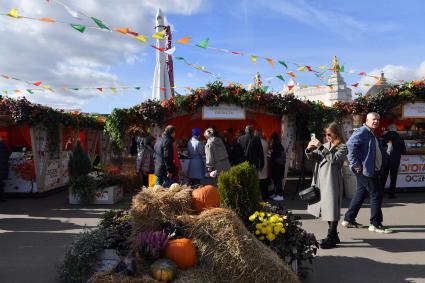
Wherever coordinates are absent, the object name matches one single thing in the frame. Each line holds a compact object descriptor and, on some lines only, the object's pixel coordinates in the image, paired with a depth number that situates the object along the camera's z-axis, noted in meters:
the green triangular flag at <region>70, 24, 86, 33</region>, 8.73
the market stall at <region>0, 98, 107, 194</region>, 10.37
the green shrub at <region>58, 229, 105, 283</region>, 4.03
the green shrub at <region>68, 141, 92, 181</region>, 10.38
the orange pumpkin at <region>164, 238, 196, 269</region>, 3.75
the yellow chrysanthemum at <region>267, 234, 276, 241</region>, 4.12
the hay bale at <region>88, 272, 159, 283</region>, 3.44
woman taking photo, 5.51
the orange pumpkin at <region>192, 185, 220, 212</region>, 4.29
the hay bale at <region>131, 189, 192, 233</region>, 4.07
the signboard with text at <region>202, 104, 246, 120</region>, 10.77
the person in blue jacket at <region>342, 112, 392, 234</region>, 6.14
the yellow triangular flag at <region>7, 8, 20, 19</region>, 8.52
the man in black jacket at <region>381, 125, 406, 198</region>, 9.85
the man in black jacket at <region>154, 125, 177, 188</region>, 7.99
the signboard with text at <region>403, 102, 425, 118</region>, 11.07
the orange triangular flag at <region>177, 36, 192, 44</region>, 9.98
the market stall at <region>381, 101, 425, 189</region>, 11.07
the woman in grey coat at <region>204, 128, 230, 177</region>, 8.91
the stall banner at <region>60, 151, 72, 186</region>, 12.72
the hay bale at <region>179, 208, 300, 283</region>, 3.63
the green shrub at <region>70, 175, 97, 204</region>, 9.65
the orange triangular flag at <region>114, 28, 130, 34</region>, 9.30
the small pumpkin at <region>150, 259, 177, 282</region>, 3.58
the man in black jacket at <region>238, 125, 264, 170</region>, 9.51
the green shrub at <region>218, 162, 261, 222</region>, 4.44
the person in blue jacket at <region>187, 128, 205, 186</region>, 9.20
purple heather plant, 3.79
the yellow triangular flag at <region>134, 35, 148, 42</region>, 9.77
